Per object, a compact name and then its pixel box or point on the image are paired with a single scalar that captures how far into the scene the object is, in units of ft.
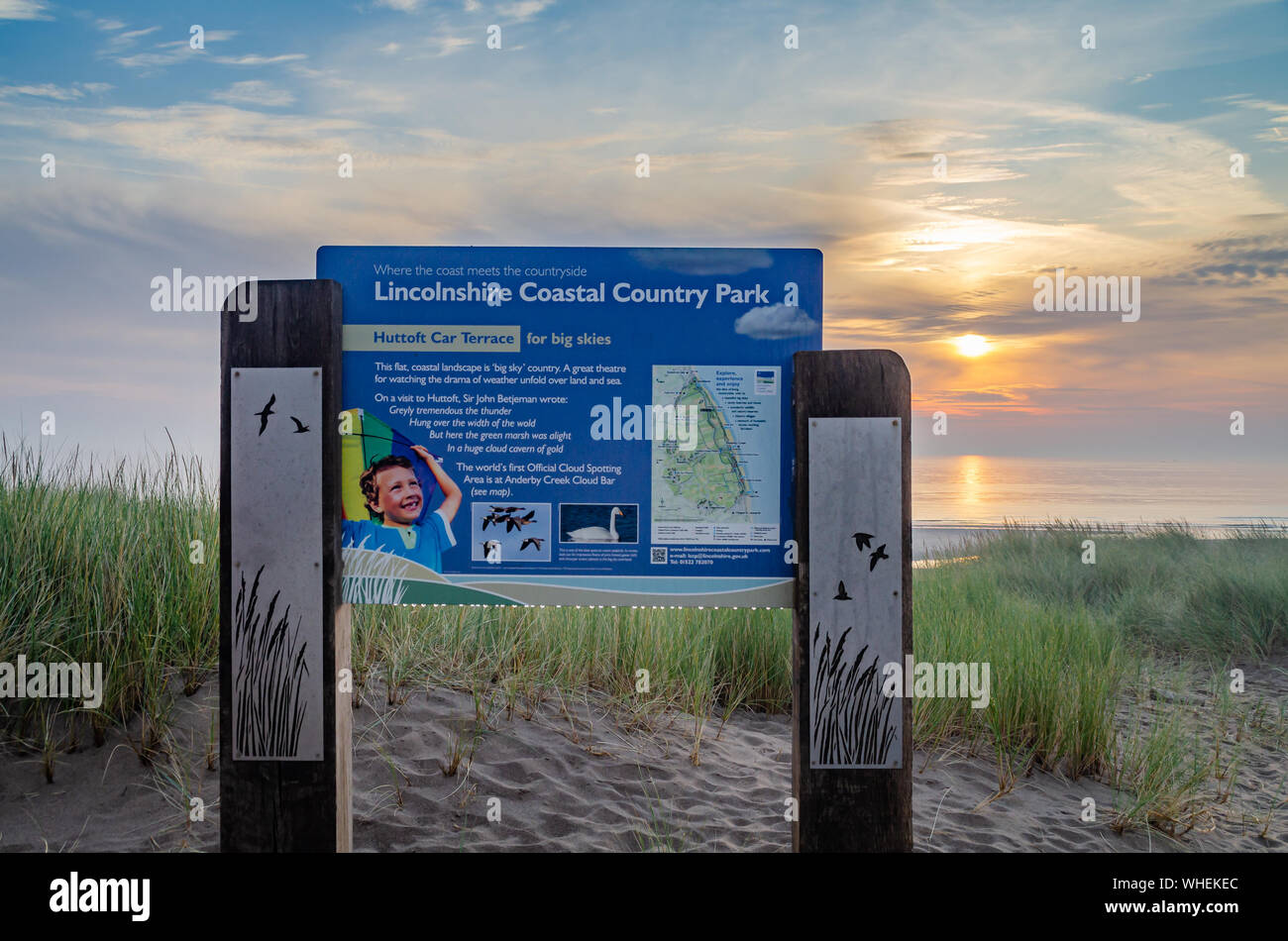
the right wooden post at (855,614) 12.28
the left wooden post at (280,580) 12.59
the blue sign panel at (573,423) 12.91
